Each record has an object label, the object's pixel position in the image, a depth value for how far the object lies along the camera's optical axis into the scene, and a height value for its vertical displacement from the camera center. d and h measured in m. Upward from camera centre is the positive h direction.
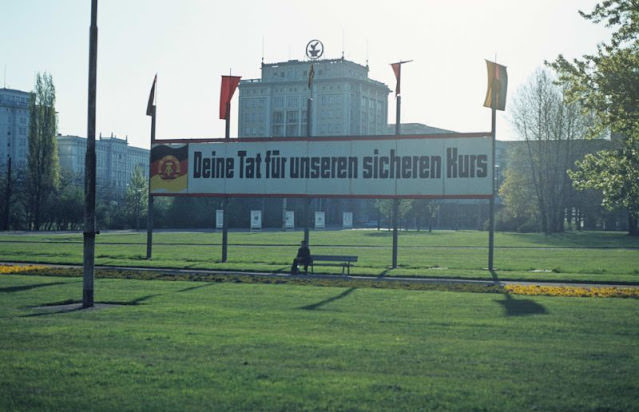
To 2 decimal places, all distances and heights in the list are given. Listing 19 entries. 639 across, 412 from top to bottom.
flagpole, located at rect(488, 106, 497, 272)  27.92 +1.81
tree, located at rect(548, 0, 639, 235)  22.41 +4.69
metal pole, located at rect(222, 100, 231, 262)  33.06 +4.16
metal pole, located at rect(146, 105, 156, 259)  33.59 +0.18
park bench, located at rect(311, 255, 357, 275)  26.83 -1.63
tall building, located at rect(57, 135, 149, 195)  191.75 +17.43
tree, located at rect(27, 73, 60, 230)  78.44 +6.21
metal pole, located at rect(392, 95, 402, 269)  29.97 +0.47
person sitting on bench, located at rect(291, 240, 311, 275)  27.02 -1.61
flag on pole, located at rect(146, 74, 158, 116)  34.62 +5.58
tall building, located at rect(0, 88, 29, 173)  171.38 +21.58
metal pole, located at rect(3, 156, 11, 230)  72.96 +0.80
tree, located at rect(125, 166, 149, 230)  80.19 +2.30
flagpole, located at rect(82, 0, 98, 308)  16.69 +0.93
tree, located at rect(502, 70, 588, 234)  73.50 +9.25
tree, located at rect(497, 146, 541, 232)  83.62 +3.21
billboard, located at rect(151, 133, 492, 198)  29.75 +2.35
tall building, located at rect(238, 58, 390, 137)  154.00 +26.91
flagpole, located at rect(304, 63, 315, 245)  31.06 +4.55
